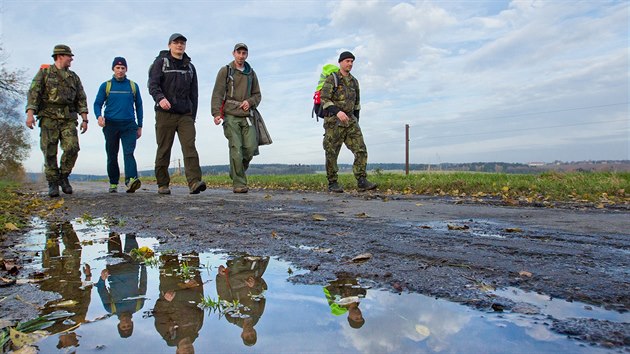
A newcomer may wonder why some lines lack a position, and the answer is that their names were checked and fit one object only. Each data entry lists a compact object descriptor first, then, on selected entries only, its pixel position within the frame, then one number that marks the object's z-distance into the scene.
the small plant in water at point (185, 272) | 2.23
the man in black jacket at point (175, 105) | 7.51
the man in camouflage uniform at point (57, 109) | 7.80
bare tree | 23.66
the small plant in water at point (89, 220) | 4.40
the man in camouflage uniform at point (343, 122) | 8.81
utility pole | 21.37
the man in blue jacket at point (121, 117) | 8.57
